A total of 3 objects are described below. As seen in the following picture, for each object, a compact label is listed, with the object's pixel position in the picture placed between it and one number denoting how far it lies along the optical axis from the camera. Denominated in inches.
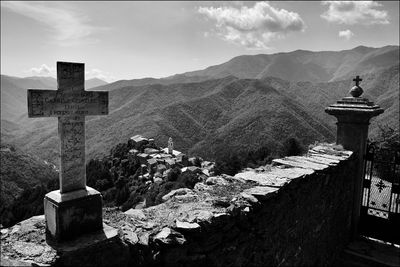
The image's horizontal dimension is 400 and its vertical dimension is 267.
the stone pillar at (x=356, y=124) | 225.1
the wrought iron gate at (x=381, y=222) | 228.1
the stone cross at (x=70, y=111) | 87.9
